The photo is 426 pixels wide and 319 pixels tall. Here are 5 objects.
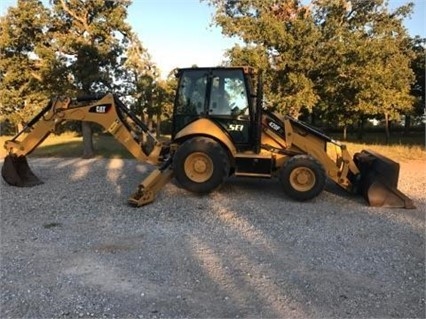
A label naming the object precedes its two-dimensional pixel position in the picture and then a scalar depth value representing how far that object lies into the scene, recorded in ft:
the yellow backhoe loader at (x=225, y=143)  28.94
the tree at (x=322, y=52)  67.56
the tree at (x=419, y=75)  101.81
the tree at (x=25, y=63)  57.72
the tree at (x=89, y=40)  56.95
